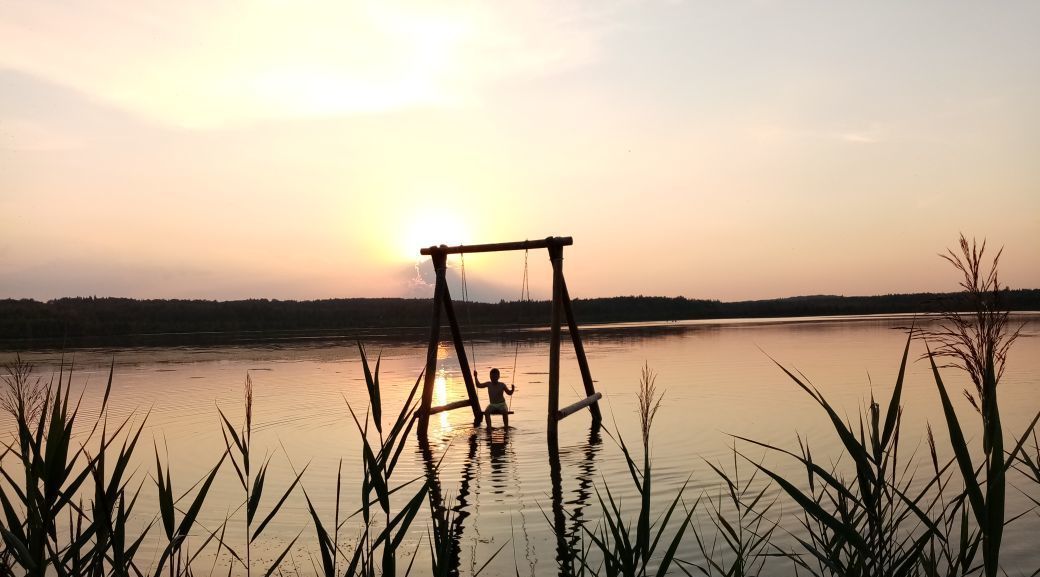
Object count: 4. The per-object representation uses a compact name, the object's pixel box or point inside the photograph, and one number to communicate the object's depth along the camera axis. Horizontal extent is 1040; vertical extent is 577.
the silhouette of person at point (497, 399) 15.06
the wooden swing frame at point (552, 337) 13.74
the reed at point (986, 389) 2.74
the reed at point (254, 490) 4.28
